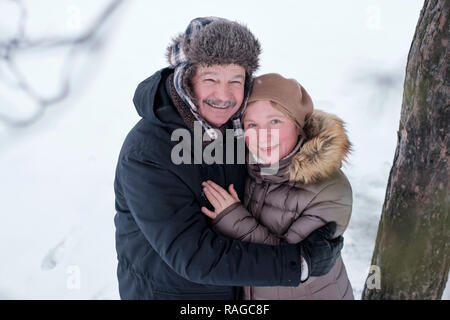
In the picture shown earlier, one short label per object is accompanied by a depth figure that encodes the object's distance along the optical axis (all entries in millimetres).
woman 1767
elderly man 1622
